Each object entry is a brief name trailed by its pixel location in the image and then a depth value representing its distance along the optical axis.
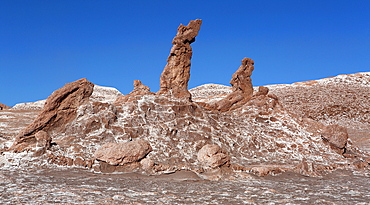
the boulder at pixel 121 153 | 12.49
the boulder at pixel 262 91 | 23.25
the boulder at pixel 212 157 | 12.38
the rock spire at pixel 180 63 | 19.83
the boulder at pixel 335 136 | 18.02
